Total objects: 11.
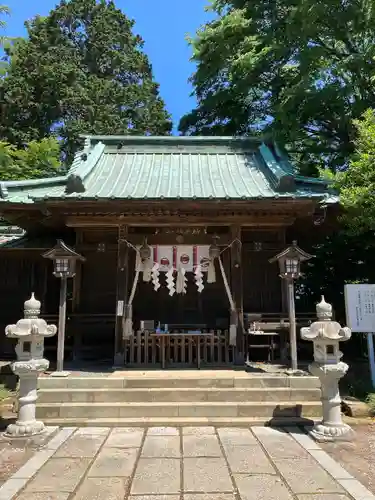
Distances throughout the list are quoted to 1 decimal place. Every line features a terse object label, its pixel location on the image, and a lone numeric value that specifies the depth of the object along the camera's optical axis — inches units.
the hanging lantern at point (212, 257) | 365.4
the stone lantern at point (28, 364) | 241.3
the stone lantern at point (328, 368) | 236.8
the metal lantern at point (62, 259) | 336.8
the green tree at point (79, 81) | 933.8
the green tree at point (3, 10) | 509.7
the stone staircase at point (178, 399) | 271.9
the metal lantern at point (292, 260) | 333.1
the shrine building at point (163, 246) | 351.9
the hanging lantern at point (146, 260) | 368.5
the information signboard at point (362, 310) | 327.9
